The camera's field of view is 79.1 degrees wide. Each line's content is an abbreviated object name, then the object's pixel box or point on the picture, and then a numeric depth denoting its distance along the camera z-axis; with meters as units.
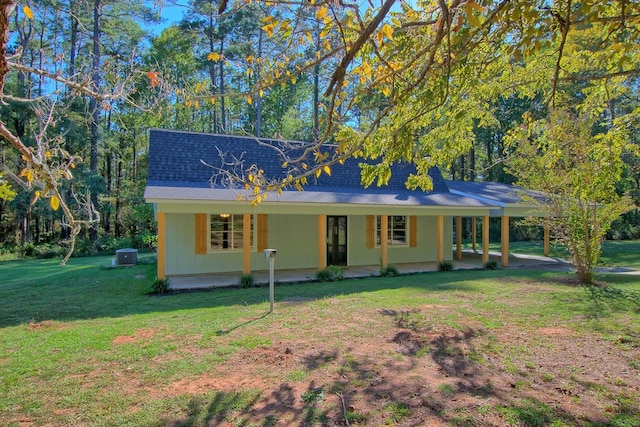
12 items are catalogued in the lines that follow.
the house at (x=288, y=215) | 10.23
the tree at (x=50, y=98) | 1.78
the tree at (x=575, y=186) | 7.92
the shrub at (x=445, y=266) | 12.39
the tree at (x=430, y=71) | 3.12
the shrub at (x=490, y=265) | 12.76
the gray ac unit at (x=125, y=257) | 14.04
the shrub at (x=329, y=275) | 10.47
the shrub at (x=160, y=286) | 8.92
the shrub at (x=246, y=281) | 9.62
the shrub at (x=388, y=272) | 11.36
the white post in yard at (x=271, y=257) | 6.44
